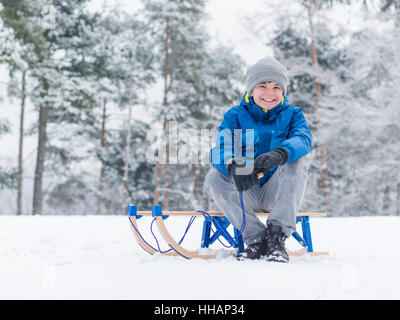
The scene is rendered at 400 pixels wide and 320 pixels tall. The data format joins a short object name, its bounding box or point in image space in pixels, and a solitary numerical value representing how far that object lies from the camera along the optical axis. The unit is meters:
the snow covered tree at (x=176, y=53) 12.21
